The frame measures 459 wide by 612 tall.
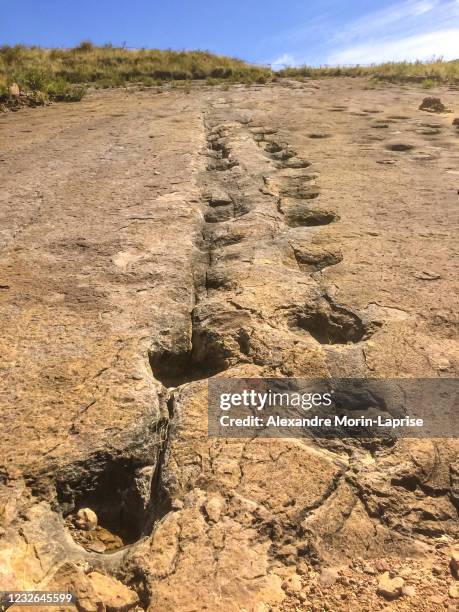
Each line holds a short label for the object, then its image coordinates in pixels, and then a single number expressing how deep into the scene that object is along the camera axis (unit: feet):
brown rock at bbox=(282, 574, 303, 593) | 3.47
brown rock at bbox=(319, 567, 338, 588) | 3.51
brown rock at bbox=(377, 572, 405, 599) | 3.42
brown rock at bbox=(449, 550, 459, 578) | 3.55
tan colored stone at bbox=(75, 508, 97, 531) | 4.17
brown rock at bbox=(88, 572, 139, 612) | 3.41
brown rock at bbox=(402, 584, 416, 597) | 3.42
